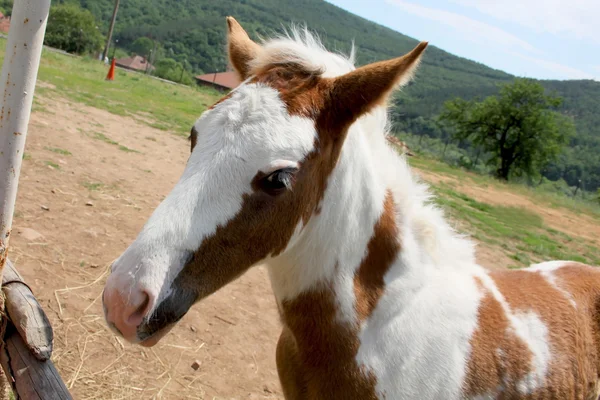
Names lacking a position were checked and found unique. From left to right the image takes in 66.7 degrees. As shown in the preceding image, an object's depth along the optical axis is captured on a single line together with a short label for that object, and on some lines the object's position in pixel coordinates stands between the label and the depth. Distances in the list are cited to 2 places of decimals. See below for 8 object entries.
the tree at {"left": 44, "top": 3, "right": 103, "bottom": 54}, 58.00
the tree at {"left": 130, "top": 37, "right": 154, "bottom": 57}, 88.69
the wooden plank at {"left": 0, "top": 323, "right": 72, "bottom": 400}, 1.93
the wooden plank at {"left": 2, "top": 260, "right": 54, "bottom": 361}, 2.06
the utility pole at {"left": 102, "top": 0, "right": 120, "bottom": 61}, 33.80
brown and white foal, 1.59
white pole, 1.93
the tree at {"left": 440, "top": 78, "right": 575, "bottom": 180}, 38.09
